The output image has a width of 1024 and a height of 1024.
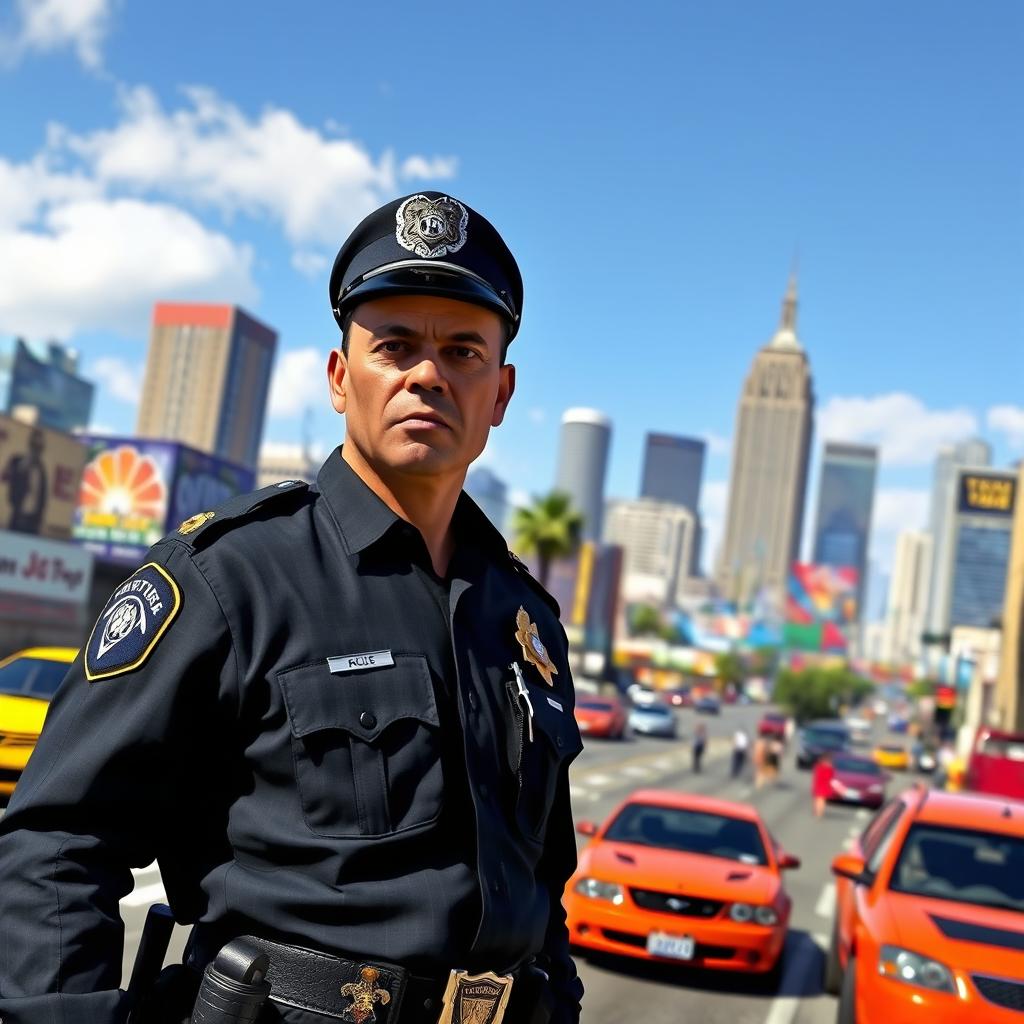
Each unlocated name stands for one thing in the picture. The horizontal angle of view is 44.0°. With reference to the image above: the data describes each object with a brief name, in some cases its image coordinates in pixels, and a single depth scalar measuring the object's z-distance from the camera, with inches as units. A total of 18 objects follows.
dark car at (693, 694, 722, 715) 3351.4
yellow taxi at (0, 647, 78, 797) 320.8
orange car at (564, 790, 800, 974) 357.1
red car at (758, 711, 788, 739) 1753.8
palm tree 1863.9
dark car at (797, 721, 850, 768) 1688.0
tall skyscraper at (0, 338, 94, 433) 7864.2
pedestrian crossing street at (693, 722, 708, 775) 1331.2
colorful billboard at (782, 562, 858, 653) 6496.1
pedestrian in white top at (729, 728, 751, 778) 1315.2
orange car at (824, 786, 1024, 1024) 242.8
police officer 67.5
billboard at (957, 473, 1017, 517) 3191.4
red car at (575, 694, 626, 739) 1624.0
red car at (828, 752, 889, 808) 1111.6
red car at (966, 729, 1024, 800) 914.7
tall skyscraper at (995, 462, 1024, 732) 2226.9
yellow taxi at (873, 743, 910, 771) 2103.8
